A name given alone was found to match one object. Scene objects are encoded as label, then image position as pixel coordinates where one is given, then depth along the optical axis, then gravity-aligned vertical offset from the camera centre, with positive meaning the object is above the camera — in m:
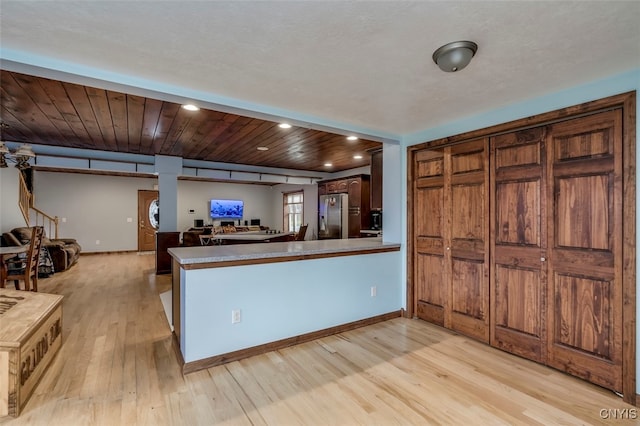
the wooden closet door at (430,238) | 3.33 -0.29
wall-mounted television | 10.38 +0.09
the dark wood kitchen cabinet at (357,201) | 6.67 +0.24
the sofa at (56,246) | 5.38 -0.77
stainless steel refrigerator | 7.04 -0.11
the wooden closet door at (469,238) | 2.93 -0.27
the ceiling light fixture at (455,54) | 1.71 +0.92
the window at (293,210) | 10.02 +0.04
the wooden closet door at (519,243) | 2.53 -0.27
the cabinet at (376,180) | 4.22 +0.45
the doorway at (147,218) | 9.45 -0.20
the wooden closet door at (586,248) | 2.12 -0.27
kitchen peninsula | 2.45 -0.79
